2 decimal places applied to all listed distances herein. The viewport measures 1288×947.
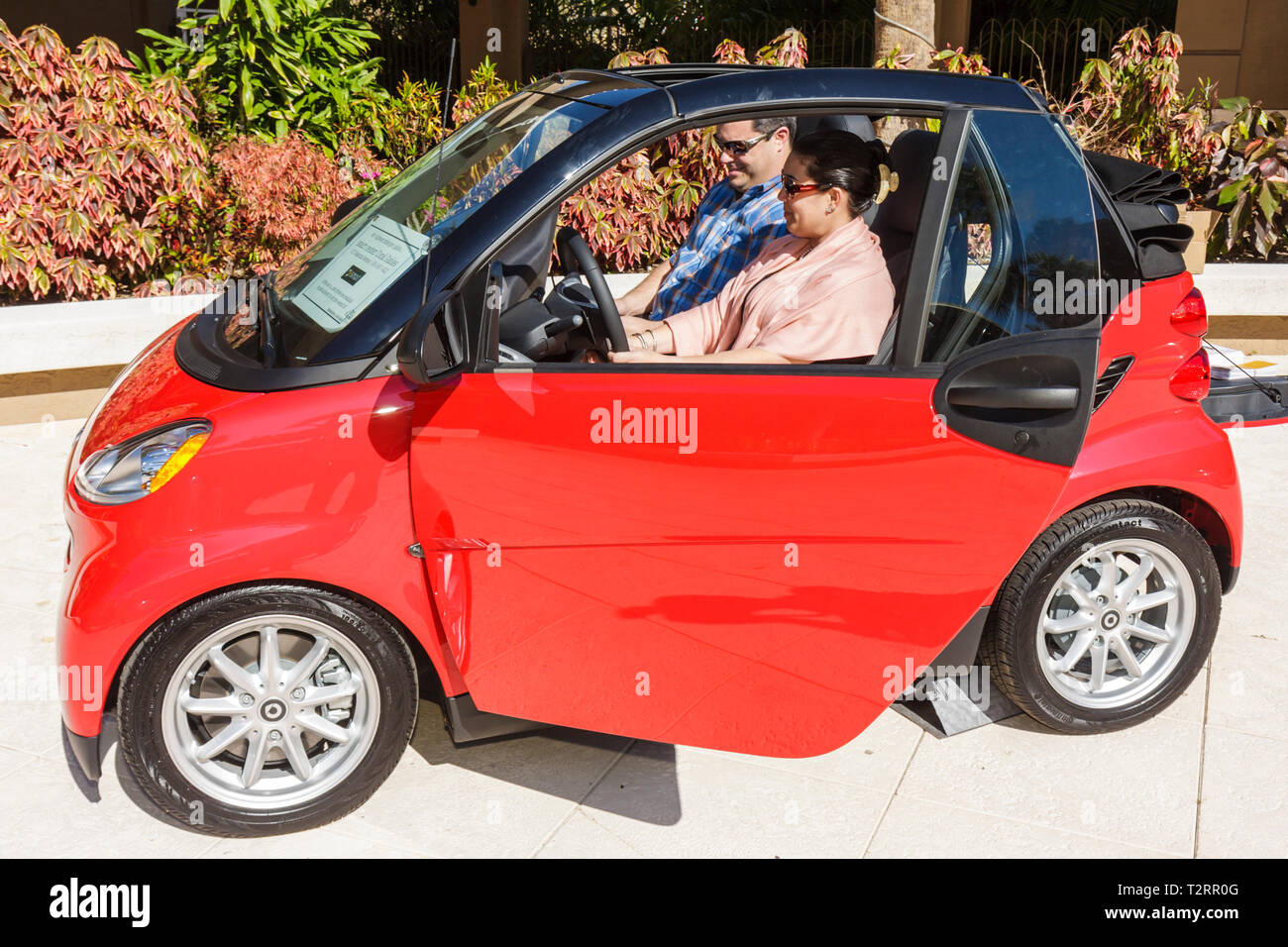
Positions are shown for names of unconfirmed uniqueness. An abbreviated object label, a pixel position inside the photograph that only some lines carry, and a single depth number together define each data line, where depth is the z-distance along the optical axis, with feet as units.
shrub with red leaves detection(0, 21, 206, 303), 21.76
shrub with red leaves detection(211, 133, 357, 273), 23.04
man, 12.47
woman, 9.73
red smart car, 8.88
